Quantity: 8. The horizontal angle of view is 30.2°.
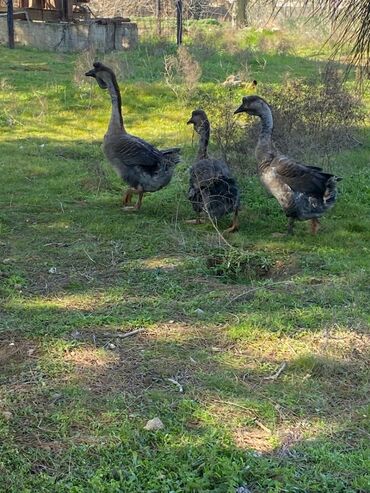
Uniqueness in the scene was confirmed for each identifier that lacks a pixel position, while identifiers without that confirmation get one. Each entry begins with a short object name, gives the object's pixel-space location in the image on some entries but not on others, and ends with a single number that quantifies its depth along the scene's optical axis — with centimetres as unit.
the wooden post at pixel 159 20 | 2492
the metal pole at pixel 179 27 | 2150
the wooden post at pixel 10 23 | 2061
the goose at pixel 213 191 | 730
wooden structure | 2541
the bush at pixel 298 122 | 960
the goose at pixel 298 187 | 715
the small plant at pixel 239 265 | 608
